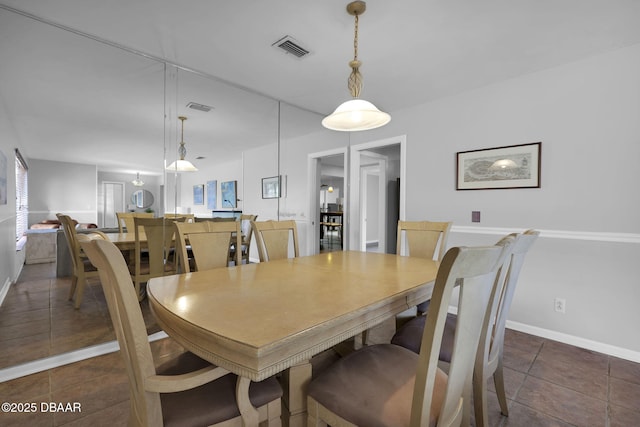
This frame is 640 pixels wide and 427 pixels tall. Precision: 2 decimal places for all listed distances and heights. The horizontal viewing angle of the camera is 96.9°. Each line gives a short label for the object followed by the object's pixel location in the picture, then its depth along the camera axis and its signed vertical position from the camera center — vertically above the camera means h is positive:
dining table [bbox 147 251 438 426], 0.76 -0.35
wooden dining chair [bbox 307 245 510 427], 0.72 -0.61
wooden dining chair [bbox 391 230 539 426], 1.15 -0.65
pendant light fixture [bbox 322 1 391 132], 1.82 +0.65
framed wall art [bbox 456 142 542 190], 2.70 +0.44
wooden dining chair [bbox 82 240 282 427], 0.75 -0.56
